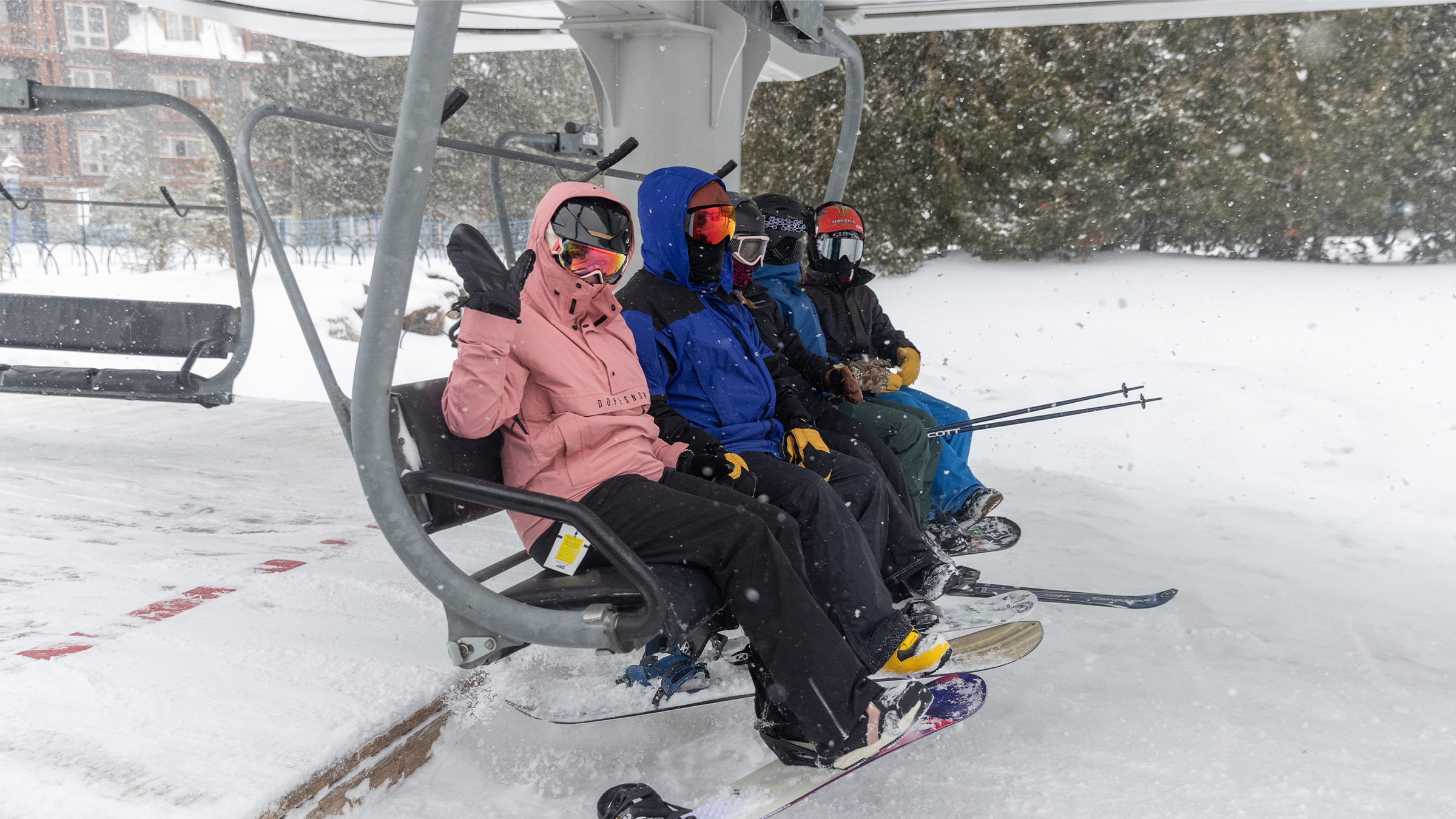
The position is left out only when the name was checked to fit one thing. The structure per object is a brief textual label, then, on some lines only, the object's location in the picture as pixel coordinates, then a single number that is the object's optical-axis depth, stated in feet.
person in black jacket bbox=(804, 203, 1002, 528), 11.79
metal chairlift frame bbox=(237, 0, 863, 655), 5.50
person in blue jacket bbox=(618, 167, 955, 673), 8.33
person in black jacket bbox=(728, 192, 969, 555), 9.84
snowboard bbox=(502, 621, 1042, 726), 7.95
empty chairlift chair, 12.45
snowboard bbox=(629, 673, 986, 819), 6.57
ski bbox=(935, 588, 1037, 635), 9.38
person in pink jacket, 6.70
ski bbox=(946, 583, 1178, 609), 10.14
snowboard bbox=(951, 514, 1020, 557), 11.34
